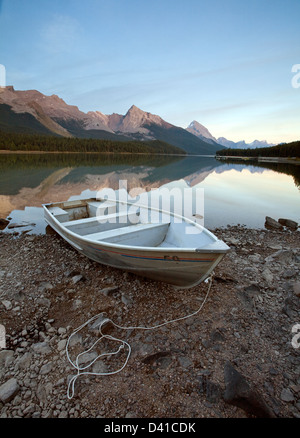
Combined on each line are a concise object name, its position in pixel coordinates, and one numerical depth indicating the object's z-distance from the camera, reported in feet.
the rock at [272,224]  35.43
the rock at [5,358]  11.17
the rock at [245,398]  8.98
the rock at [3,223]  34.45
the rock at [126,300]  15.86
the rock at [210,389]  9.63
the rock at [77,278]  18.58
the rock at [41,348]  11.96
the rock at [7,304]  15.25
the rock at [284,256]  21.99
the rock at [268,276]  18.44
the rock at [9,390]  9.53
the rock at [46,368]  10.86
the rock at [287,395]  9.60
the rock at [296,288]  16.29
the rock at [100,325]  13.37
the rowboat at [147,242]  13.69
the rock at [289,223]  36.09
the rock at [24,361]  11.08
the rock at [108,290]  16.87
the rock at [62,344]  12.28
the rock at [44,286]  17.52
